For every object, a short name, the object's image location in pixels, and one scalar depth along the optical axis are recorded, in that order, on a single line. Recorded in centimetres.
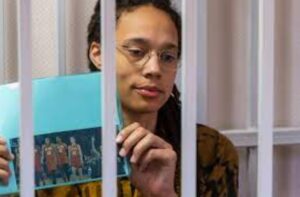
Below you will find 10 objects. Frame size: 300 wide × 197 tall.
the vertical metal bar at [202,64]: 228
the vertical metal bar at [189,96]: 156
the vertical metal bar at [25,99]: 151
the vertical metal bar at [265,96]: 160
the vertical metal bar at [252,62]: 235
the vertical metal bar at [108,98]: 152
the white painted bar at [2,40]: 214
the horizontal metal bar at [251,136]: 236
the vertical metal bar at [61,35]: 218
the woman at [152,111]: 162
